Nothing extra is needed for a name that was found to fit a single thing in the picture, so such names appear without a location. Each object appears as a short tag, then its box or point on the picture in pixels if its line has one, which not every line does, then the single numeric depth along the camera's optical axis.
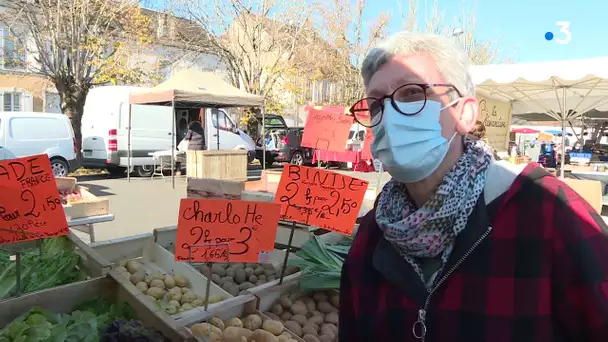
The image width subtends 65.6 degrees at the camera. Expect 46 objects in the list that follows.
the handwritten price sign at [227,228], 2.20
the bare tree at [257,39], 17.91
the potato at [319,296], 2.76
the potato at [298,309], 2.61
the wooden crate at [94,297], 1.96
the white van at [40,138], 10.64
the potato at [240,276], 3.09
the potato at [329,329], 2.49
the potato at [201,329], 2.11
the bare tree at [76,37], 13.95
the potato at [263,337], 2.24
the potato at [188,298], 2.71
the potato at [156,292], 2.75
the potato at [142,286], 2.82
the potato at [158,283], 2.85
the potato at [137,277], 2.90
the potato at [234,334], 2.18
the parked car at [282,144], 17.42
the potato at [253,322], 2.35
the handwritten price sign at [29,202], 2.28
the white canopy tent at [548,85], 6.88
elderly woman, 1.07
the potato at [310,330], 2.46
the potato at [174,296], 2.73
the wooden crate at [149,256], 2.98
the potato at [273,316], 2.53
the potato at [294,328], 2.44
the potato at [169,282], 2.89
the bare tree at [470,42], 24.47
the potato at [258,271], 3.16
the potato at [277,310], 2.60
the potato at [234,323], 2.30
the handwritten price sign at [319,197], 2.72
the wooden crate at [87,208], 4.35
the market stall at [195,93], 10.88
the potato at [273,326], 2.33
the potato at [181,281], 2.96
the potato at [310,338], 2.40
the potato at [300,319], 2.53
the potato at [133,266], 3.04
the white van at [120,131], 13.10
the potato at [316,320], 2.56
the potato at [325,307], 2.69
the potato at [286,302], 2.65
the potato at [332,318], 2.60
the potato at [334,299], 2.74
